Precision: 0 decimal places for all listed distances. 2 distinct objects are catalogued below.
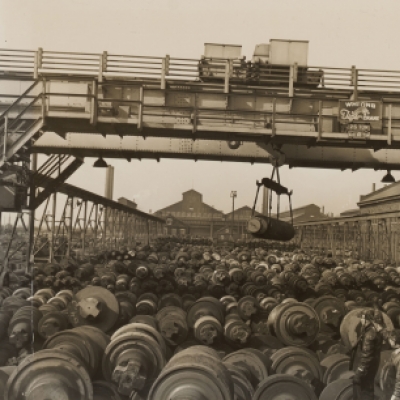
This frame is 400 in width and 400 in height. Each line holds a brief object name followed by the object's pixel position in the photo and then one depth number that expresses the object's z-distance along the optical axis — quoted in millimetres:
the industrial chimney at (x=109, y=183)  36219
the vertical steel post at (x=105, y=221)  25047
